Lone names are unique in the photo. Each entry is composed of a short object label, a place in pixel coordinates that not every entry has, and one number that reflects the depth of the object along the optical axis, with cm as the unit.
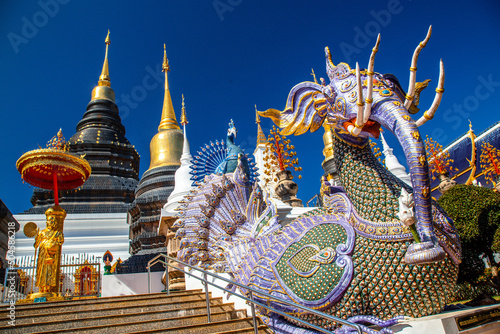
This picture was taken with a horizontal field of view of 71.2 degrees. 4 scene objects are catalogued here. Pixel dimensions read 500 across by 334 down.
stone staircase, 408
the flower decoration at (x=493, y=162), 1436
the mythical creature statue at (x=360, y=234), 301
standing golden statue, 686
